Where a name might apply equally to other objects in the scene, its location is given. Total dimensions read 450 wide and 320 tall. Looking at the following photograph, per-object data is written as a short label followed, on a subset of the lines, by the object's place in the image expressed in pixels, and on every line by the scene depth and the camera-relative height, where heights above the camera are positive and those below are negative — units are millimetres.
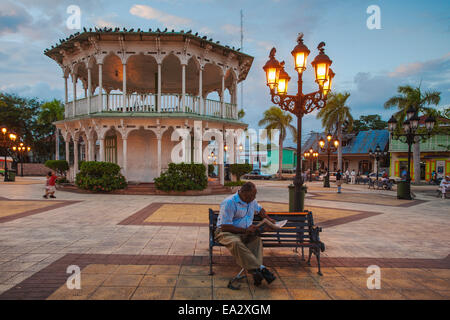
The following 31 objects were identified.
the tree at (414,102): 26472 +6106
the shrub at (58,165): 18188 -472
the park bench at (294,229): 4493 -1229
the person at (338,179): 17047 -1293
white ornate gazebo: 14969 +3286
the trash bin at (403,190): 15059 -1719
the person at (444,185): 15953 -1508
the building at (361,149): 40875 +1676
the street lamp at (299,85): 7238 +2158
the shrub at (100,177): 14164 -1015
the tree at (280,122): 34844 +4873
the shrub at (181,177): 14195 -988
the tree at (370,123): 56172 +7758
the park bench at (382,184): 22016 -1999
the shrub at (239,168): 17250 -580
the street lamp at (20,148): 31875 +1281
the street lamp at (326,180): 23447 -1817
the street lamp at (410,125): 14164 +1935
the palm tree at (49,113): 39344 +6617
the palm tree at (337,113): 34656 +6159
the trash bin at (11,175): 24469 -1622
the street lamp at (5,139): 24356 +1930
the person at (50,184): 12886 -1265
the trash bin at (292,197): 7360 -1088
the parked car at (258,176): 35534 -2257
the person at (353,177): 28794 -1860
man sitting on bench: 4111 -1044
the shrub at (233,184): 16825 -1571
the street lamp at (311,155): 31541 +630
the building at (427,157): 32781 +392
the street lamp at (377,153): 27897 +817
